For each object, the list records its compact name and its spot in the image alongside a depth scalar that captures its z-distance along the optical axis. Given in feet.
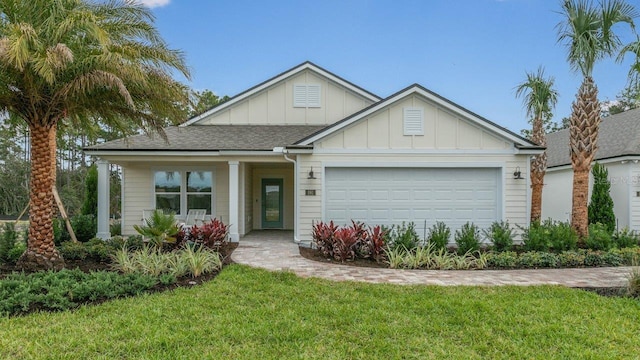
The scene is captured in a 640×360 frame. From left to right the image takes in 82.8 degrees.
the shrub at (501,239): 28.91
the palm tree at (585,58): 31.50
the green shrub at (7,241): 25.49
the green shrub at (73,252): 26.94
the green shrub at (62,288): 16.22
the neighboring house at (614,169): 39.11
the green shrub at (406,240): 28.17
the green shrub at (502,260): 25.91
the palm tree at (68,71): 20.61
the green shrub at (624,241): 31.27
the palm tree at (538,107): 44.16
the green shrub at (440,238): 28.35
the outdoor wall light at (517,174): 33.81
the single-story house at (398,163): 34.01
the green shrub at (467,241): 28.58
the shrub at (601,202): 39.42
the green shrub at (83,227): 38.17
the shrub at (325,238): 28.63
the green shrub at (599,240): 29.94
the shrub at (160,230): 27.55
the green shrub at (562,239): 29.35
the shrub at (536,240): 29.09
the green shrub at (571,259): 26.48
